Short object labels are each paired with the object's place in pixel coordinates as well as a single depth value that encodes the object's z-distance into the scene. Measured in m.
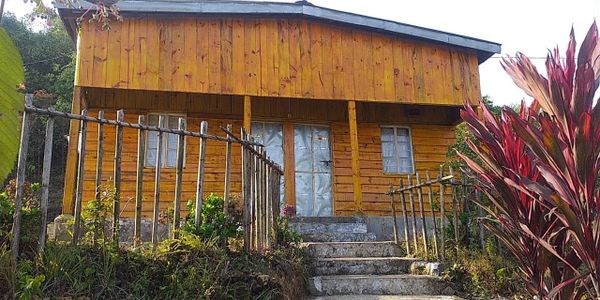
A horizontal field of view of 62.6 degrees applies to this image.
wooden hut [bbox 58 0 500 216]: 8.59
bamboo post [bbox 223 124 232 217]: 4.52
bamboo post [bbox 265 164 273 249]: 5.32
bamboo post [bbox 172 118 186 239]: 4.12
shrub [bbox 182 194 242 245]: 4.27
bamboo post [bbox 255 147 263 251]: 4.94
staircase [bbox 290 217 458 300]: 5.33
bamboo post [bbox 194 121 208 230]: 4.31
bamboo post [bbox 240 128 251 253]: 4.48
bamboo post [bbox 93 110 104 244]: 3.83
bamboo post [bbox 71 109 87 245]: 3.58
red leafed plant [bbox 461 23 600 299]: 2.57
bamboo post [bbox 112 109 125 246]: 3.65
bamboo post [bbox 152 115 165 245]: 3.91
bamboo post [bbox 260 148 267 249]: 5.21
